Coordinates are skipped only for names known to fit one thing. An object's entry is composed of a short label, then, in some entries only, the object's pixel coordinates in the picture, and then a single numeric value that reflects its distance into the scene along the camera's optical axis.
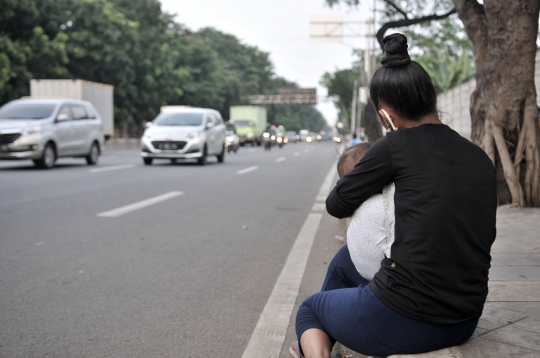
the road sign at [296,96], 111.44
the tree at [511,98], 7.09
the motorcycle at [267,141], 38.64
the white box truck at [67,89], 28.22
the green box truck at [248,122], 50.47
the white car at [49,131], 16.11
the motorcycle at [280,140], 47.31
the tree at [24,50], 31.51
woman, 2.41
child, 2.58
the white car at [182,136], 19.33
